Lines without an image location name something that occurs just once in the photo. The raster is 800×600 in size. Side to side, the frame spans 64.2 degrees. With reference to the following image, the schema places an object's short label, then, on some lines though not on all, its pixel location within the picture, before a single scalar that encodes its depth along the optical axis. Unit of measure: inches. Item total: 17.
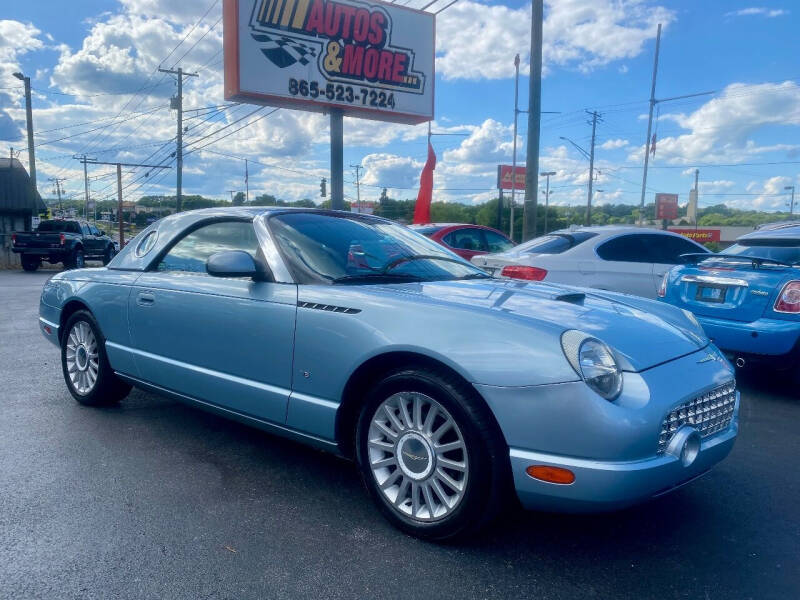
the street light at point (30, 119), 1183.9
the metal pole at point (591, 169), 2100.1
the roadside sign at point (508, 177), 2272.5
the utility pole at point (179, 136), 1419.8
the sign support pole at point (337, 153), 738.8
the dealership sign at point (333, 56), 668.1
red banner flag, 810.8
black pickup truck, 862.5
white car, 282.8
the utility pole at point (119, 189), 1606.8
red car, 429.7
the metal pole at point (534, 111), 485.4
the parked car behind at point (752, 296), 201.0
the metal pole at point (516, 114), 1459.2
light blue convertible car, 95.7
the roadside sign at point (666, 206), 2706.2
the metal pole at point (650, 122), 1448.1
